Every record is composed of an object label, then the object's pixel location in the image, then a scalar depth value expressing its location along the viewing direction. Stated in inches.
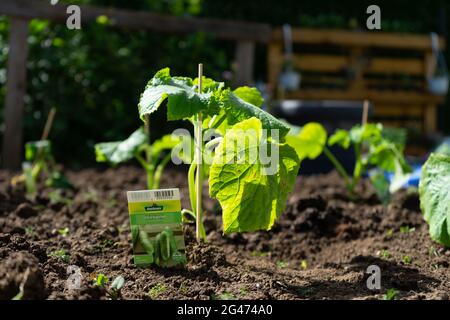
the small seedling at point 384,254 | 95.4
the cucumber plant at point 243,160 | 78.0
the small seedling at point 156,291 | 74.2
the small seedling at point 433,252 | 94.3
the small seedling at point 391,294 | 71.7
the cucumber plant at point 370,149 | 127.3
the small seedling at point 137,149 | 122.8
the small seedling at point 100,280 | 73.5
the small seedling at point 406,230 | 107.2
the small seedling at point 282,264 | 95.5
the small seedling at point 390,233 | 107.0
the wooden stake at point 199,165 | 83.6
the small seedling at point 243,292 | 74.0
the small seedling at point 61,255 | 85.0
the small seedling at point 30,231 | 100.0
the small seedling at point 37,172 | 139.3
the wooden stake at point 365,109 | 133.9
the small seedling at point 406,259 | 91.8
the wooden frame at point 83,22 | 173.6
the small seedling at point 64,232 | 102.7
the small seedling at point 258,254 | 104.9
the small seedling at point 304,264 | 98.4
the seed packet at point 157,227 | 84.4
